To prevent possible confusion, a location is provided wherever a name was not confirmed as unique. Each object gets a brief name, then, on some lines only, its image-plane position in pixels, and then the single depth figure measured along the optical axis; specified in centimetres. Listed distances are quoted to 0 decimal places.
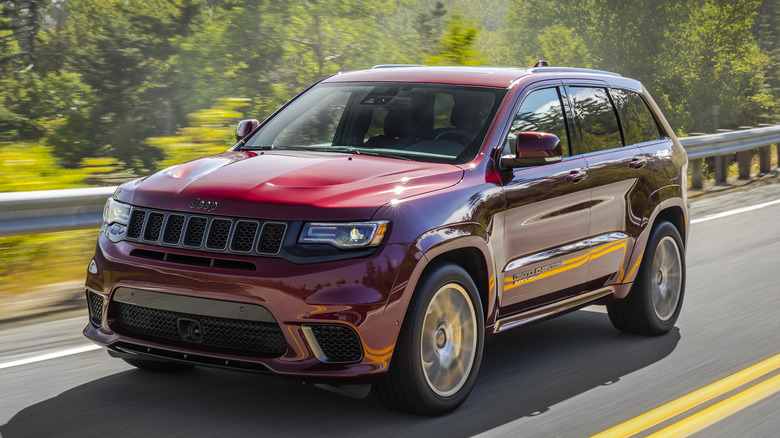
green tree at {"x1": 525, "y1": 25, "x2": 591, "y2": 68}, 6631
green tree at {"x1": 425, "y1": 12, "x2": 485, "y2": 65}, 1602
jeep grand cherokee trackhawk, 438
